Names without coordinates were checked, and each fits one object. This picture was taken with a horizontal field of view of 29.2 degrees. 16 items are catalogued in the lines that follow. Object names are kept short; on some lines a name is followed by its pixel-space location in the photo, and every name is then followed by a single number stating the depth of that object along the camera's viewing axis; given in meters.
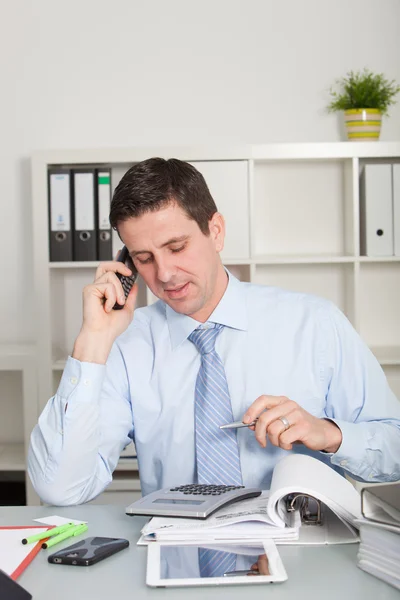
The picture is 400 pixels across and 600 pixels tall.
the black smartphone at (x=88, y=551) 1.14
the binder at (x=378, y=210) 2.94
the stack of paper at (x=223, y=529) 1.19
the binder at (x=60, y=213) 2.92
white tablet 1.05
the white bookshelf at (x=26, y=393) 2.92
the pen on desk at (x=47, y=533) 1.23
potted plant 2.98
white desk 1.02
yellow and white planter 2.97
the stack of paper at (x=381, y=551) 1.04
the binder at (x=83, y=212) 2.91
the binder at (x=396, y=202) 2.94
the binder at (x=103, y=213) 2.92
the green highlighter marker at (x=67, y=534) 1.23
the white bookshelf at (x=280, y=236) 2.91
